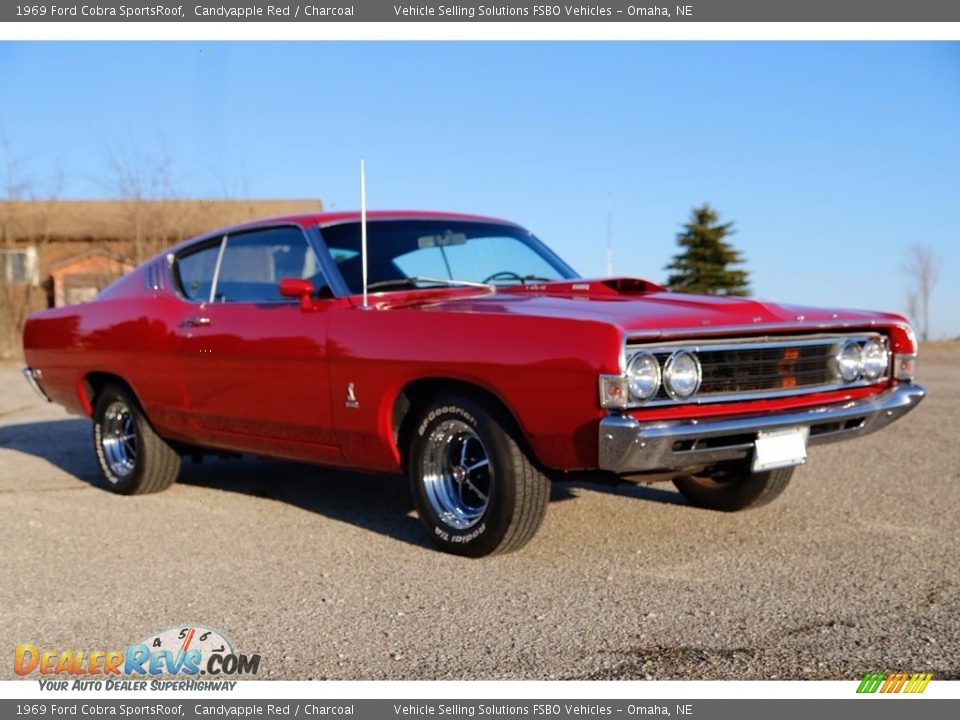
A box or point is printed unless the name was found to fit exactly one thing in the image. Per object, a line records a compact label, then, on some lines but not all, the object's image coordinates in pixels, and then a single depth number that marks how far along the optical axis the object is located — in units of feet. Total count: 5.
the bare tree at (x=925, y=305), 73.36
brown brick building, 75.87
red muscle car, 13.87
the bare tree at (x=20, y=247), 74.23
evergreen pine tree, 135.13
